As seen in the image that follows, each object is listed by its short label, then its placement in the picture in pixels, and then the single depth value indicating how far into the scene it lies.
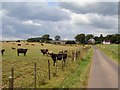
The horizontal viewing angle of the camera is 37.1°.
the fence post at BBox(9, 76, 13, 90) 6.77
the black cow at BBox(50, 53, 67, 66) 19.77
